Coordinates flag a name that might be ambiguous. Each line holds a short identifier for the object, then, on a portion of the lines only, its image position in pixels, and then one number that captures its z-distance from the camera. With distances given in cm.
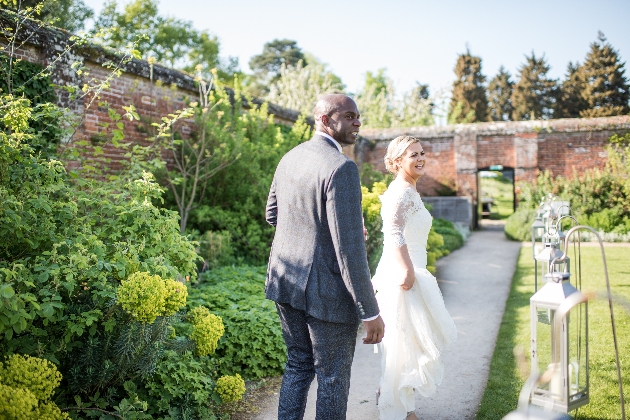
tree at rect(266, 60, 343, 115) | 2752
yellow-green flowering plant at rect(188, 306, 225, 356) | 344
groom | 249
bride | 344
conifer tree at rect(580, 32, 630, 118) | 3256
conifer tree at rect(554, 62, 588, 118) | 3400
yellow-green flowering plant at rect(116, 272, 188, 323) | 276
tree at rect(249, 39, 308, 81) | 4681
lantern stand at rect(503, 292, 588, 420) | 132
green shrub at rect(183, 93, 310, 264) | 786
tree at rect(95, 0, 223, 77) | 3169
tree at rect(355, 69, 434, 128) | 2830
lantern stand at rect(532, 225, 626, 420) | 167
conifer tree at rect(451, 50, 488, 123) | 3591
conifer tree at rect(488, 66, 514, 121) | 3882
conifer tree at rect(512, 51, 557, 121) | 3647
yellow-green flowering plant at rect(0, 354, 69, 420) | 225
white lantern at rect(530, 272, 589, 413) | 158
